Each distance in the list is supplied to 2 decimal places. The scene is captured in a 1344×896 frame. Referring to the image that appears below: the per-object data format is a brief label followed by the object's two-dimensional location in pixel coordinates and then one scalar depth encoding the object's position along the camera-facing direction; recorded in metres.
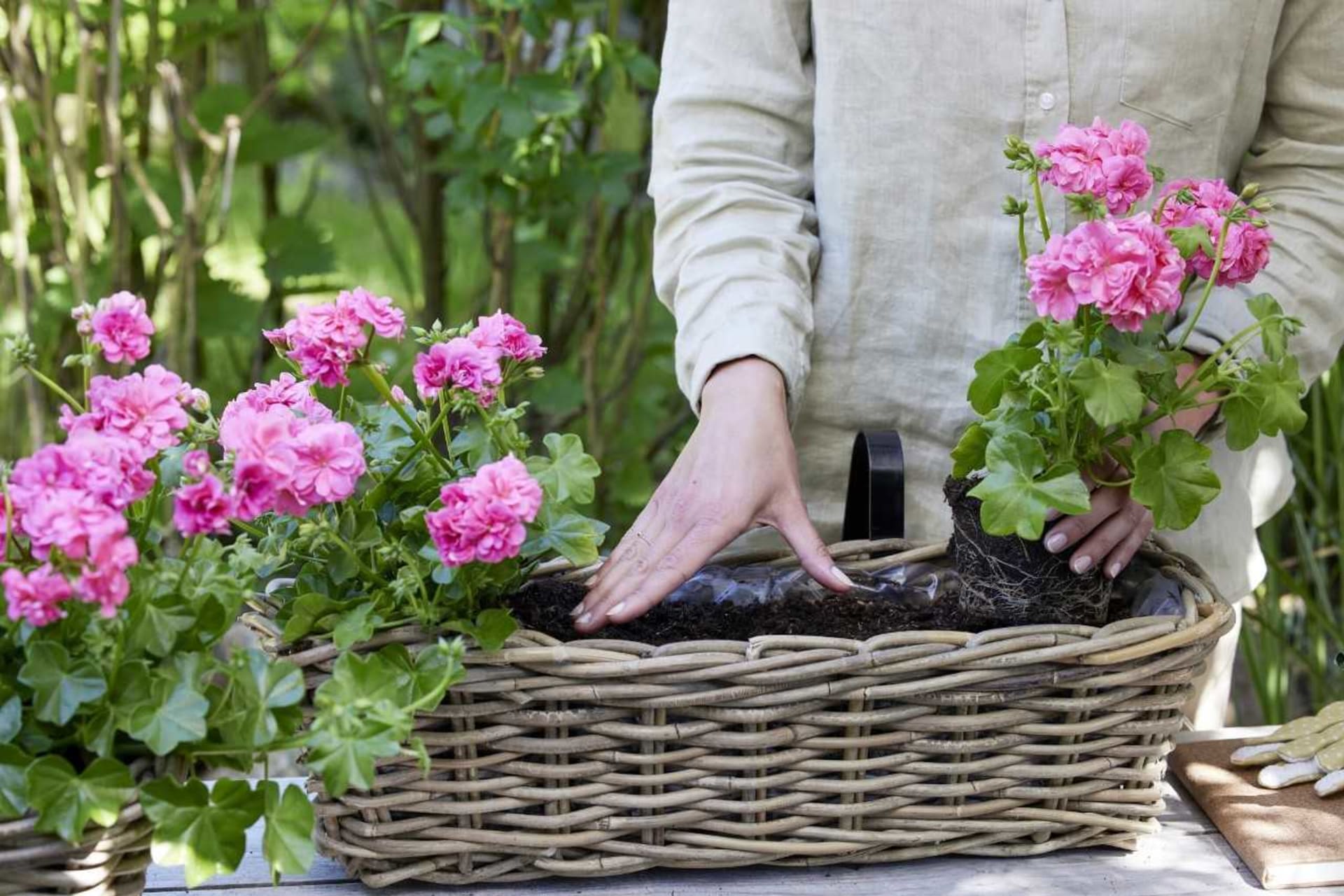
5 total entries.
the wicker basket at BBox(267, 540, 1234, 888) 2.19
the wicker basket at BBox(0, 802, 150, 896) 2.07
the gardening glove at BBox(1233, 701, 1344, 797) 2.35
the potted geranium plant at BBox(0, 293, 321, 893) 2.04
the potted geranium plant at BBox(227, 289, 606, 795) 2.12
